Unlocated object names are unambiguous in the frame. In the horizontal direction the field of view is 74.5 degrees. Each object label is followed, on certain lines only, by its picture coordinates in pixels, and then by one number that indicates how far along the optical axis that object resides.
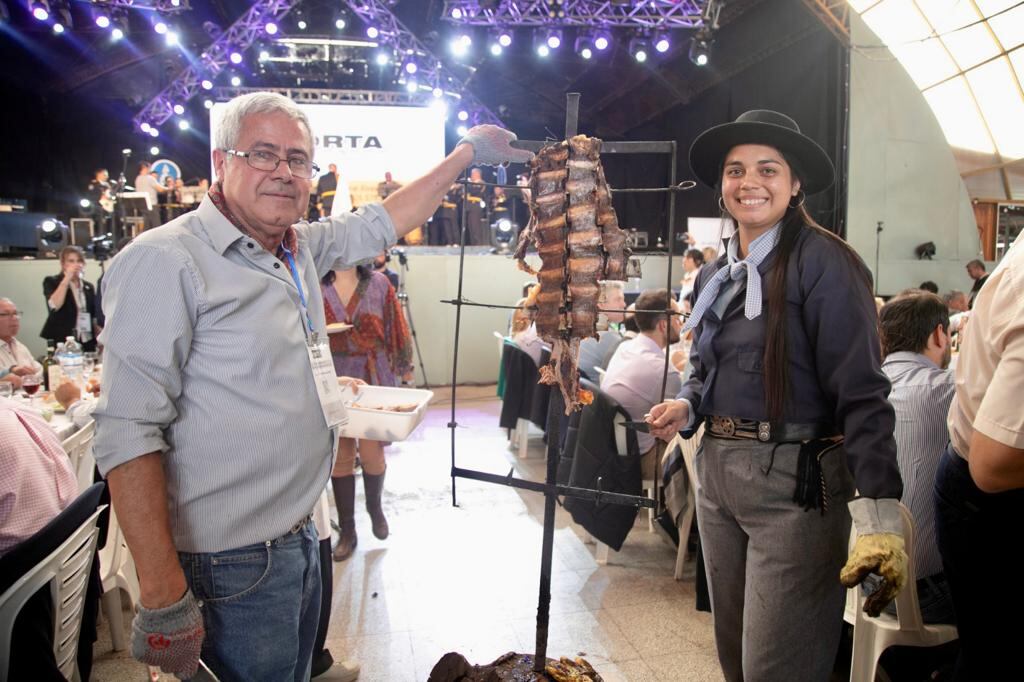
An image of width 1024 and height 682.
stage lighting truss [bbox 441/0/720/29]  9.59
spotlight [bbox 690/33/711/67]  9.79
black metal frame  1.55
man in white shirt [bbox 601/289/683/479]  3.31
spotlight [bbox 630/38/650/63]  10.28
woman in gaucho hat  1.43
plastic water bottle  3.33
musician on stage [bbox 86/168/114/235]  10.22
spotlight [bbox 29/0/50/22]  9.49
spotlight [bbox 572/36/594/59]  10.45
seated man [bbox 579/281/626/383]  4.47
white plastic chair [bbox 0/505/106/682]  1.31
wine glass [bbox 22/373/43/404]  3.20
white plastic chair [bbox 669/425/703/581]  2.99
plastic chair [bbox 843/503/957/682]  1.88
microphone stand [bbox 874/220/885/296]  9.98
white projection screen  11.66
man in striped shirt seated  1.98
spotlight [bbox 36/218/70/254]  8.55
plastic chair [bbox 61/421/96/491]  2.41
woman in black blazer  6.48
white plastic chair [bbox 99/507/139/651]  2.49
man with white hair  1.13
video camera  7.76
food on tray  2.94
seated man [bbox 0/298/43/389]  3.64
